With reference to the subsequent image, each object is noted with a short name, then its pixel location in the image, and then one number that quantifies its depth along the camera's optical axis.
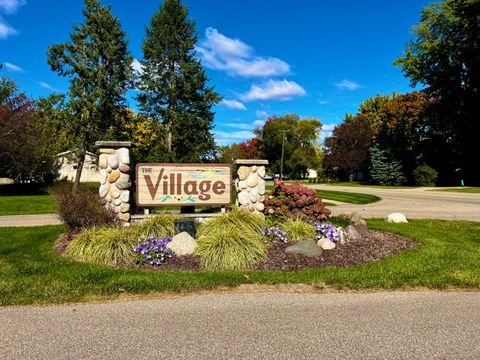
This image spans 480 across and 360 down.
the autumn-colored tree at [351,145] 51.62
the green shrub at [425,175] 36.75
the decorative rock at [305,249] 6.06
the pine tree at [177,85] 27.14
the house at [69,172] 44.31
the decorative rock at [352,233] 7.21
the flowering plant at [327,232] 6.80
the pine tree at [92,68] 24.69
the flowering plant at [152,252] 5.68
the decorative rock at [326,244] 6.48
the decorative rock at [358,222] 7.98
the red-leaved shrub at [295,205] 8.27
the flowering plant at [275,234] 6.79
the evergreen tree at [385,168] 41.22
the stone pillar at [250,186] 8.33
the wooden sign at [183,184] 7.86
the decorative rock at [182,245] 6.04
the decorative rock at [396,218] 10.38
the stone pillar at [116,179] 7.54
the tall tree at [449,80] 33.28
